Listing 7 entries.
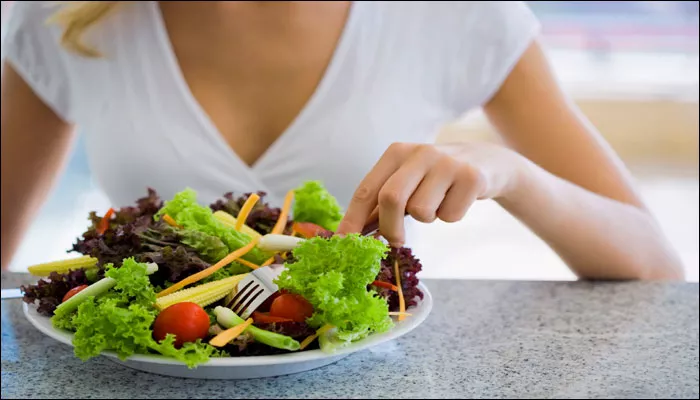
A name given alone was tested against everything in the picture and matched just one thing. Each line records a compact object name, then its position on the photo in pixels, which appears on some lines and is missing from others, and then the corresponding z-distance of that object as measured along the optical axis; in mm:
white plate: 796
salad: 814
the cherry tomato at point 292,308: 852
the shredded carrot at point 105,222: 1138
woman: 1648
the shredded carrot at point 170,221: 1069
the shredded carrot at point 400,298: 927
